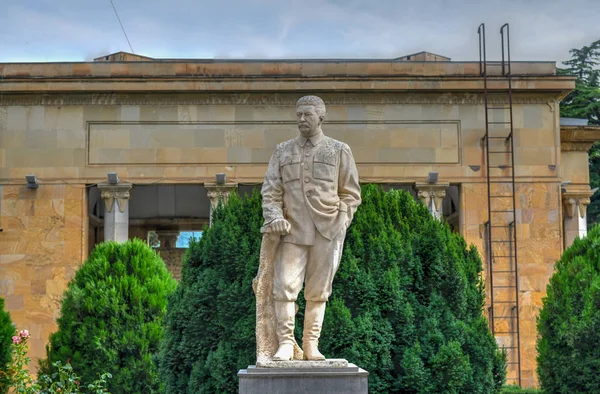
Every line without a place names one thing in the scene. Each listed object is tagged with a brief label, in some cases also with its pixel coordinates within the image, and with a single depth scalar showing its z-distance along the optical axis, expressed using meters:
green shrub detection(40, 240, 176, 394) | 18.69
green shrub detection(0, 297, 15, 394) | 19.09
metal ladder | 27.00
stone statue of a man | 10.43
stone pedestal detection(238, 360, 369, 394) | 9.95
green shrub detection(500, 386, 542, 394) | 19.05
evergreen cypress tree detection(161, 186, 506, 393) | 14.48
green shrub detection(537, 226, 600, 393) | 17.25
